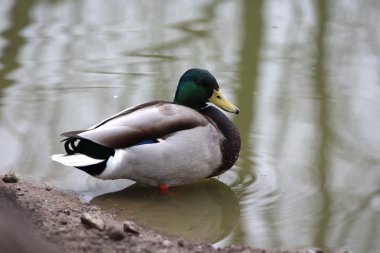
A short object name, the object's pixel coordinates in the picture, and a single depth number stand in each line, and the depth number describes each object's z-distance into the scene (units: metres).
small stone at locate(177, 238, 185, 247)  10.03
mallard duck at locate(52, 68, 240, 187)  12.31
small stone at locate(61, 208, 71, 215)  11.23
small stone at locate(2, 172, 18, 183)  12.42
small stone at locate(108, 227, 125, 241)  9.82
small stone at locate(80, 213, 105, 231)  10.19
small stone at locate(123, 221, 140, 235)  10.37
